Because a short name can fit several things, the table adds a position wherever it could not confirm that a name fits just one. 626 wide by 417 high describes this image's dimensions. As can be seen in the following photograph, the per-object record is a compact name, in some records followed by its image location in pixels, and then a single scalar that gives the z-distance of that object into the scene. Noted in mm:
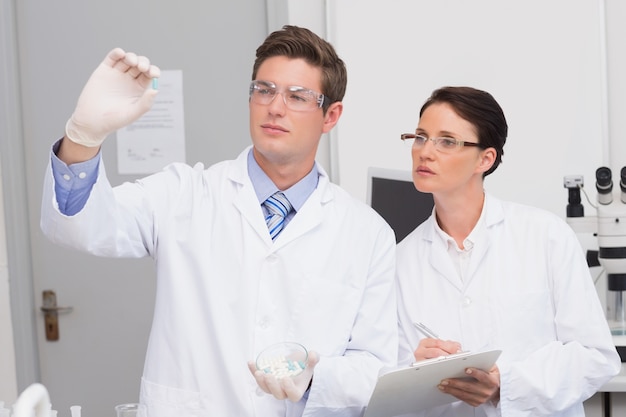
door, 3735
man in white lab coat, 2418
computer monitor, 2931
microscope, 3056
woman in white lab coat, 2595
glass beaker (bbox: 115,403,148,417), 2031
